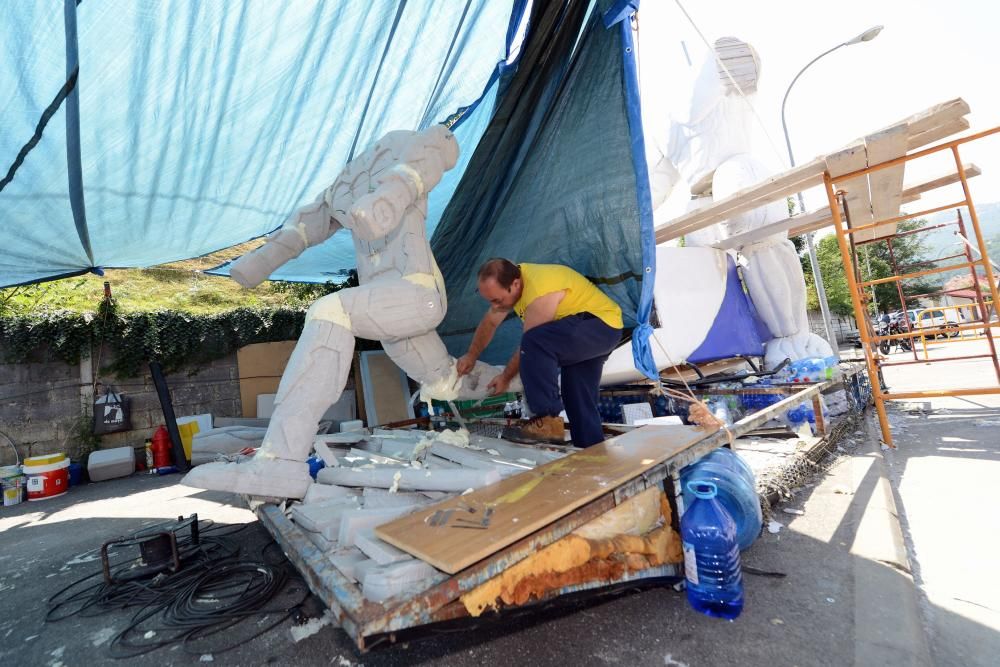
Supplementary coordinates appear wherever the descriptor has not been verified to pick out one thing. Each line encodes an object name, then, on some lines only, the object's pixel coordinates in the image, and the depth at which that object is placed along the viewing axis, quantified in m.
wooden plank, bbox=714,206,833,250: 4.46
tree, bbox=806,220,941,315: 21.44
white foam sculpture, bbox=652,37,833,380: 4.75
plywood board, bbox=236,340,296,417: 6.82
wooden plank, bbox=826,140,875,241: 3.01
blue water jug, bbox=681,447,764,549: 1.67
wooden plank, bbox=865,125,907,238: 2.82
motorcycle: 12.82
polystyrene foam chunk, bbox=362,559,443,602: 0.99
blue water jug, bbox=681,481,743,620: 1.42
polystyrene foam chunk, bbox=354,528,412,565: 1.12
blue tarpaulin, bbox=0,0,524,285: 2.00
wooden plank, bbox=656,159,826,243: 3.34
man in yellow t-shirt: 2.35
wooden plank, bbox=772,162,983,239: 3.64
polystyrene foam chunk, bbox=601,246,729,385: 4.08
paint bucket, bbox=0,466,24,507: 4.48
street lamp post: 6.76
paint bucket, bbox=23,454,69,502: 4.62
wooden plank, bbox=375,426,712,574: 1.08
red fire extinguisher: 5.69
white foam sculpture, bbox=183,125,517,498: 1.98
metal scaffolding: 3.10
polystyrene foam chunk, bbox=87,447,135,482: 5.28
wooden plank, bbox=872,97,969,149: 2.59
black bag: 5.82
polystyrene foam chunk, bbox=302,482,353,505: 1.92
